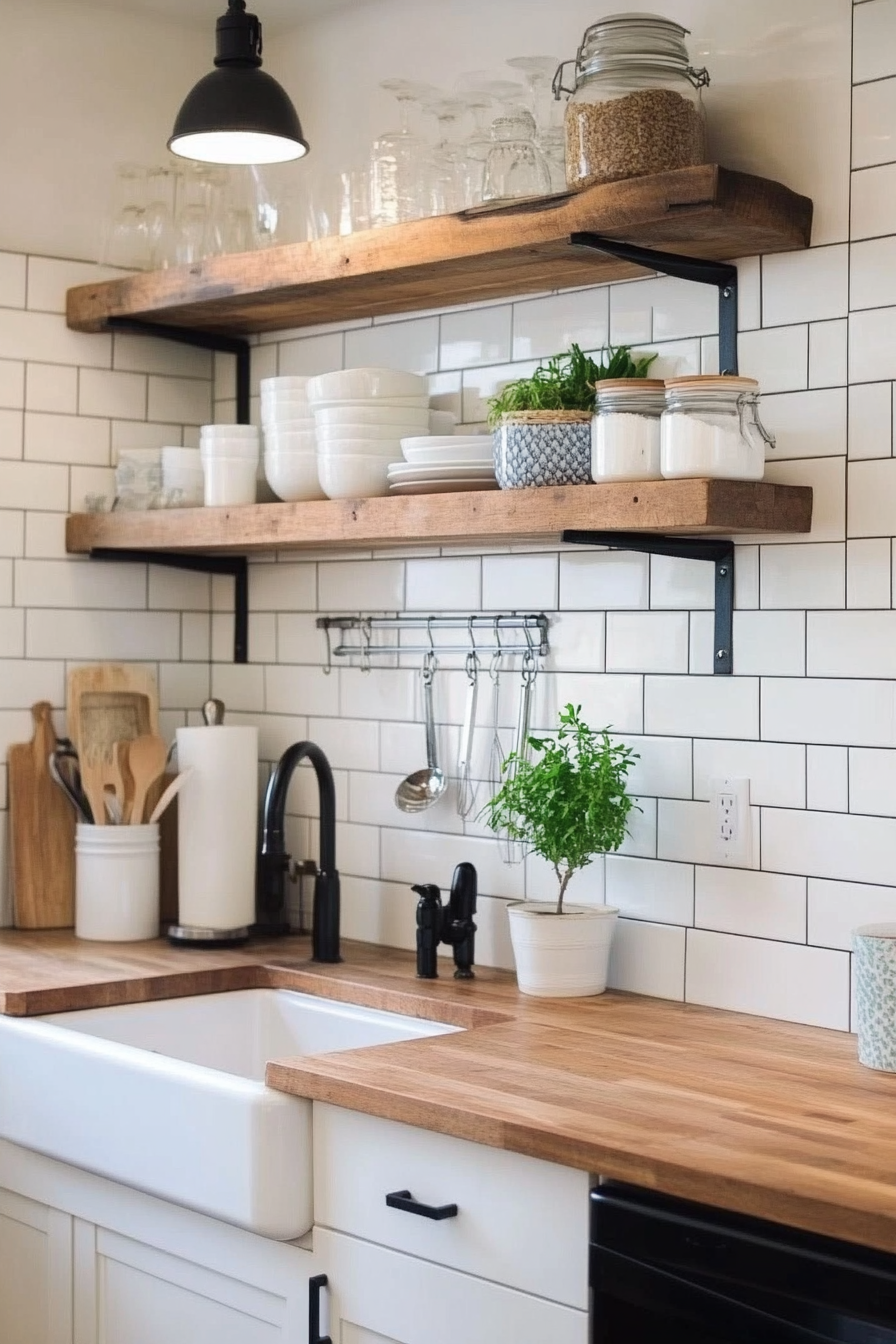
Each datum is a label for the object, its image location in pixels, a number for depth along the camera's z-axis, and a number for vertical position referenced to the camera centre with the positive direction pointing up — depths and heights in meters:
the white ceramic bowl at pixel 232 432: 2.90 +0.40
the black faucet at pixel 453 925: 2.59 -0.40
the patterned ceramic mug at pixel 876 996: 2.00 -0.39
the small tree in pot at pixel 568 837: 2.40 -0.25
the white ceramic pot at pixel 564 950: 2.43 -0.41
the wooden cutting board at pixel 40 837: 3.03 -0.32
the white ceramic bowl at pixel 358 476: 2.61 +0.29
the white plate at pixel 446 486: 2.46 +0.26
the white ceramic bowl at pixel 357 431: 2.62 +0.36
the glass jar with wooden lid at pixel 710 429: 2.12 +0.30
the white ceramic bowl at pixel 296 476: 2.75 +0.31
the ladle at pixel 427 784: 2.79 -0.20
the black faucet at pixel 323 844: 2.71 -0.30
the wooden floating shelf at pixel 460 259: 2.17 +0.61
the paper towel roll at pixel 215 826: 2.94 -0.29
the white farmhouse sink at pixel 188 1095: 2.01 -0.59
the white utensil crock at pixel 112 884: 2.96 -0.39
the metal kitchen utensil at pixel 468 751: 2.75 -0.14
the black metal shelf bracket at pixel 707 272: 2.27 +0.55
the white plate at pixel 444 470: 2.45 +0.29
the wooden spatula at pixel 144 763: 2.99 -0.18
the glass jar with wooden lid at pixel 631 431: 2.19 +0.31
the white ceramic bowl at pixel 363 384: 2.64 +0.44
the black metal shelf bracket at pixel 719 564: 2.30 +0.15
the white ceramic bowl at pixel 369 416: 2.62 +0.39
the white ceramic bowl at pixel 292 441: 2.75 +0.36
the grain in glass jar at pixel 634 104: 2.21 +0.75
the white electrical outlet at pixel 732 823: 2.36 -0.22
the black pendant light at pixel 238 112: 2.34 +0.77
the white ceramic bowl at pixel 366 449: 2.62 +0.34
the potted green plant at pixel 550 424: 2.29 +0.33
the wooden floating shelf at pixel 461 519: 2.12 +0.21
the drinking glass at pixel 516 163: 2.41 +0.72
